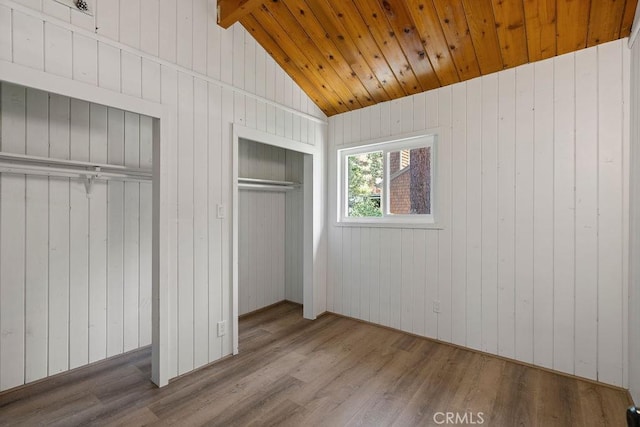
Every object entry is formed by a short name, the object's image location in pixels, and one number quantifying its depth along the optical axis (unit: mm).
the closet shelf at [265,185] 3539
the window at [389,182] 3111
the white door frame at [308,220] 3465
